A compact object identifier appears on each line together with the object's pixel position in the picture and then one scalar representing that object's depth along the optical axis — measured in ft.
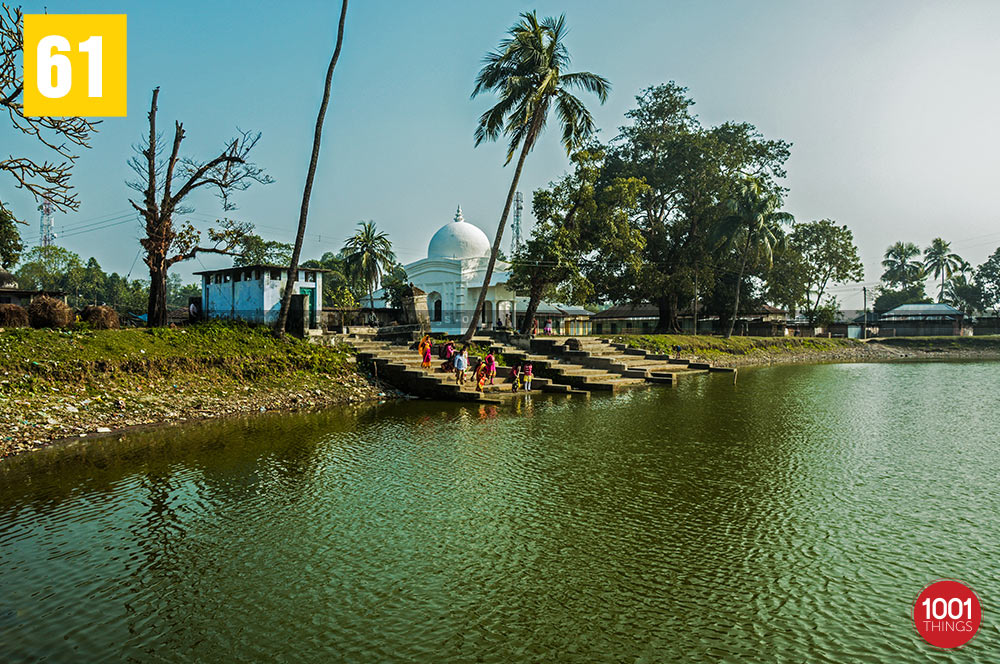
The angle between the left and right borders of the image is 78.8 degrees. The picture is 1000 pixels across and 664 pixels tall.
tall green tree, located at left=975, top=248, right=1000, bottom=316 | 264.93
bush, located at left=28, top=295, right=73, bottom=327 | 58.08
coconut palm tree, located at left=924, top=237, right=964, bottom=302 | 270.46
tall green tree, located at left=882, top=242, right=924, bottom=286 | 285.37
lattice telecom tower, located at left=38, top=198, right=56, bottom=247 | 225.35
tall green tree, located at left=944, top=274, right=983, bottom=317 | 268.00
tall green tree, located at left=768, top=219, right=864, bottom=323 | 182.19
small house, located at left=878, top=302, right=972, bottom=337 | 200.23
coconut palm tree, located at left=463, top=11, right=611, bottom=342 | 85.51
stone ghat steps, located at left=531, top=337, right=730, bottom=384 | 94.12
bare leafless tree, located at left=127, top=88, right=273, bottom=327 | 74.28
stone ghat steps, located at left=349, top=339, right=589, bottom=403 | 68.49
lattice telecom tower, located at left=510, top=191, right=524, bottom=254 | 219.20
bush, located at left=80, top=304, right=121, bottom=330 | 62.90
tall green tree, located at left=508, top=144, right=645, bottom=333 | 108.06
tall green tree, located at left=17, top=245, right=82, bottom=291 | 209.46
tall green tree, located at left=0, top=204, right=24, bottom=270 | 104.99
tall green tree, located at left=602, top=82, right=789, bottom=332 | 147.43
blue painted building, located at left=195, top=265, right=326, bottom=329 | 77.82
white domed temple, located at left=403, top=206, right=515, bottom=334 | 133.59
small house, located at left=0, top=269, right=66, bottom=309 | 90.43
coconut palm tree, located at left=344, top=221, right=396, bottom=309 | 167.73
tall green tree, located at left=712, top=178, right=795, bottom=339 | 144.77
